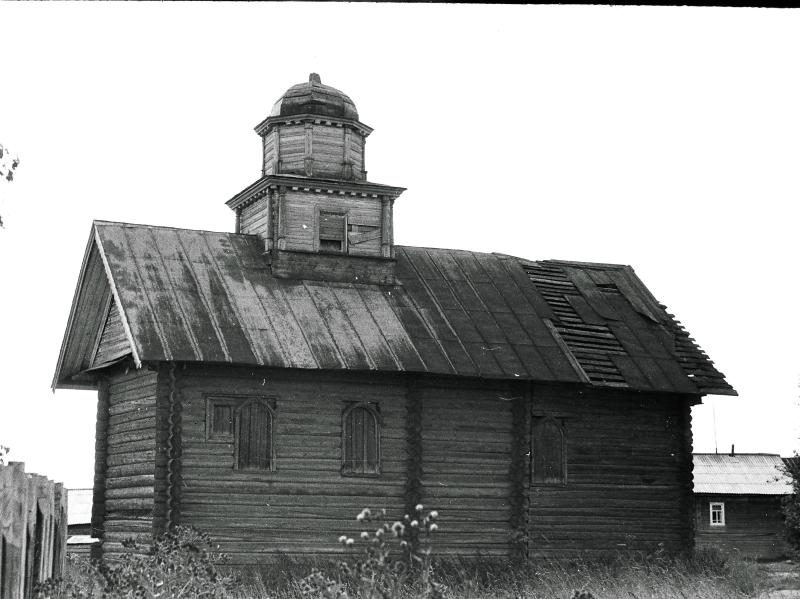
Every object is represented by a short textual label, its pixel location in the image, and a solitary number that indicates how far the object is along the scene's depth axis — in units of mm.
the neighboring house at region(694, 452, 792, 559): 41875
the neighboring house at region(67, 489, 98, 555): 35078
